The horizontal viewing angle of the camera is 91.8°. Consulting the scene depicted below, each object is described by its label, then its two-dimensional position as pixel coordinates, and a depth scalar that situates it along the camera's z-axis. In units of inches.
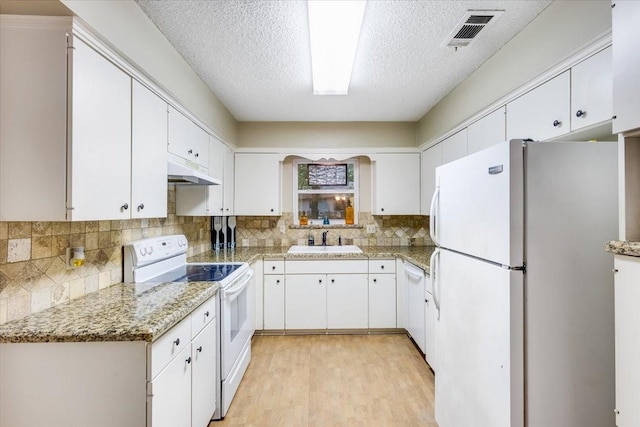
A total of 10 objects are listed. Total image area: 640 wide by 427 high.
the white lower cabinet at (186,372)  49.5
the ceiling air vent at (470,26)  66.5
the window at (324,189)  158.6
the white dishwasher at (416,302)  106.9
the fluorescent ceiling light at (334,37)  62.1
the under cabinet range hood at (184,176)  77.7
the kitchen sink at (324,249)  140.2
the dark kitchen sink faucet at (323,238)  150.5
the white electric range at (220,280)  78.4
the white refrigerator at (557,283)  47.2
